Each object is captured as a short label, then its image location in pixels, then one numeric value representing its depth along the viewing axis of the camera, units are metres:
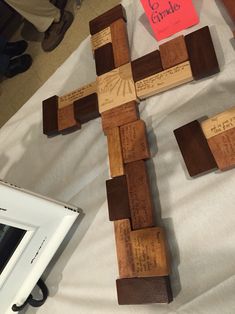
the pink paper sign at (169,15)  0.71
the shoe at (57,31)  1.53
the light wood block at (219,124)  0.58
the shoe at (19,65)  1.61
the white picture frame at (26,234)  0.59
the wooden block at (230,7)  0.65
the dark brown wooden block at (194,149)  0.59
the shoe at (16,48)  1.71
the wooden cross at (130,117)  0.59
